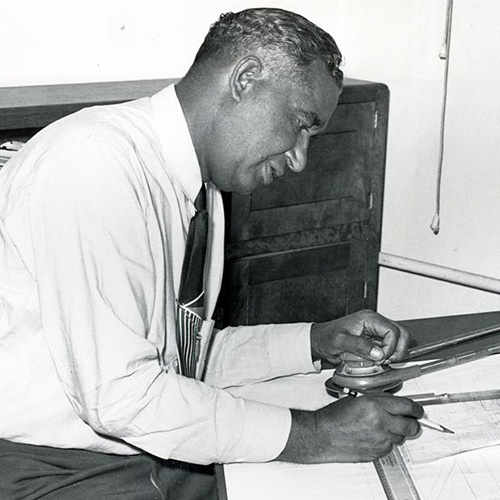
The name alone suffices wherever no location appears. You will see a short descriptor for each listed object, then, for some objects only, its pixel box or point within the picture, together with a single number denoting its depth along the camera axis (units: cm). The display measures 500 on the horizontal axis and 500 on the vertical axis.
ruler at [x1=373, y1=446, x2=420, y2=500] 160
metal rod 288
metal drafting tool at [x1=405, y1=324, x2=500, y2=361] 195
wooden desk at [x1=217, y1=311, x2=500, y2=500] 200
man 164
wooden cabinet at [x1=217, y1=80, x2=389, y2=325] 281
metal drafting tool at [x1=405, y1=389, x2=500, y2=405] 183
